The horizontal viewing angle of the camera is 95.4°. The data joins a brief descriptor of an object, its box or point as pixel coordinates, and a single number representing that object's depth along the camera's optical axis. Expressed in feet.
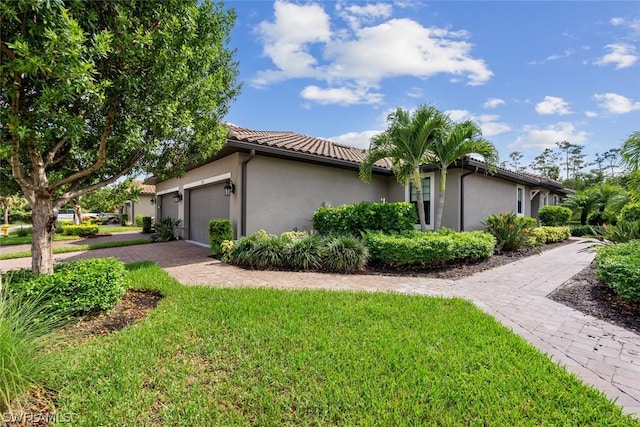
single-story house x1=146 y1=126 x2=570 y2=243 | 32.60
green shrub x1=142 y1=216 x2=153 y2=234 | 61.77
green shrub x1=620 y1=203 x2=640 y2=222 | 32.37
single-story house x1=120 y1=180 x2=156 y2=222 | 108.41
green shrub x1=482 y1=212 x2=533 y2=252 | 34.60
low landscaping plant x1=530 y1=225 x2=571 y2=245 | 42.65
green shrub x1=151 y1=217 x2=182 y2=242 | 48.57
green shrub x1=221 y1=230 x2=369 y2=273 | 25.66
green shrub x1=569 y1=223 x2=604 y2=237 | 59.98
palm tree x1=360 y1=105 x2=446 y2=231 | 30.09
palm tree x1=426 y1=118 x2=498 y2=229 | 30.94
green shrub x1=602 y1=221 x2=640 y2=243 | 24.59
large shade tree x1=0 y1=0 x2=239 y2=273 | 10.81
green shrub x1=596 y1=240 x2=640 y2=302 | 15.57
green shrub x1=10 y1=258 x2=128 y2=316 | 12.53
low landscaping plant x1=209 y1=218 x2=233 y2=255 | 31.76
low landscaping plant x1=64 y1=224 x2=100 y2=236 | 59.62
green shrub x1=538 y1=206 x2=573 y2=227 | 55.26
